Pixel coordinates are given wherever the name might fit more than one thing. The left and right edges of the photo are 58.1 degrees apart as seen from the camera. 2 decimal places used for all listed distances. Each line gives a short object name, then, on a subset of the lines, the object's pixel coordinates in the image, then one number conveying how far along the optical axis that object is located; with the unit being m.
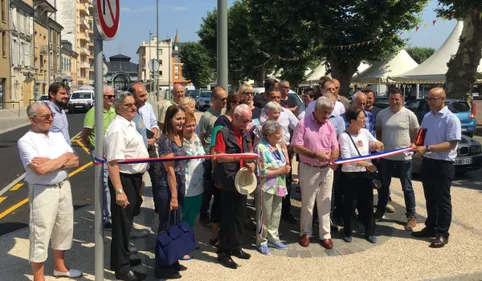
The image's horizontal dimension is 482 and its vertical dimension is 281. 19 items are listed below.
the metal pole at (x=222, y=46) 6.14
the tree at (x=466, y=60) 17.95
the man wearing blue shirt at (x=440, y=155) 5.15
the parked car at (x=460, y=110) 15.42
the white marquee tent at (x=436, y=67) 23.33
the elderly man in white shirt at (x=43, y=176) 3.79
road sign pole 3.60
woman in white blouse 5.25
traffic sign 3.45
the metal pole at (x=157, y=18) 31.23
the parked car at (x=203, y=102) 35.03
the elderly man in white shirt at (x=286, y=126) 5.99
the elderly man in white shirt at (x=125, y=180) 4.05
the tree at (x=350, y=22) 21.08
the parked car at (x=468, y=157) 9.04
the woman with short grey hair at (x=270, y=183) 4.86
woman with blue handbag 4.30
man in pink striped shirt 4.96
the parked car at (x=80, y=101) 33.91
